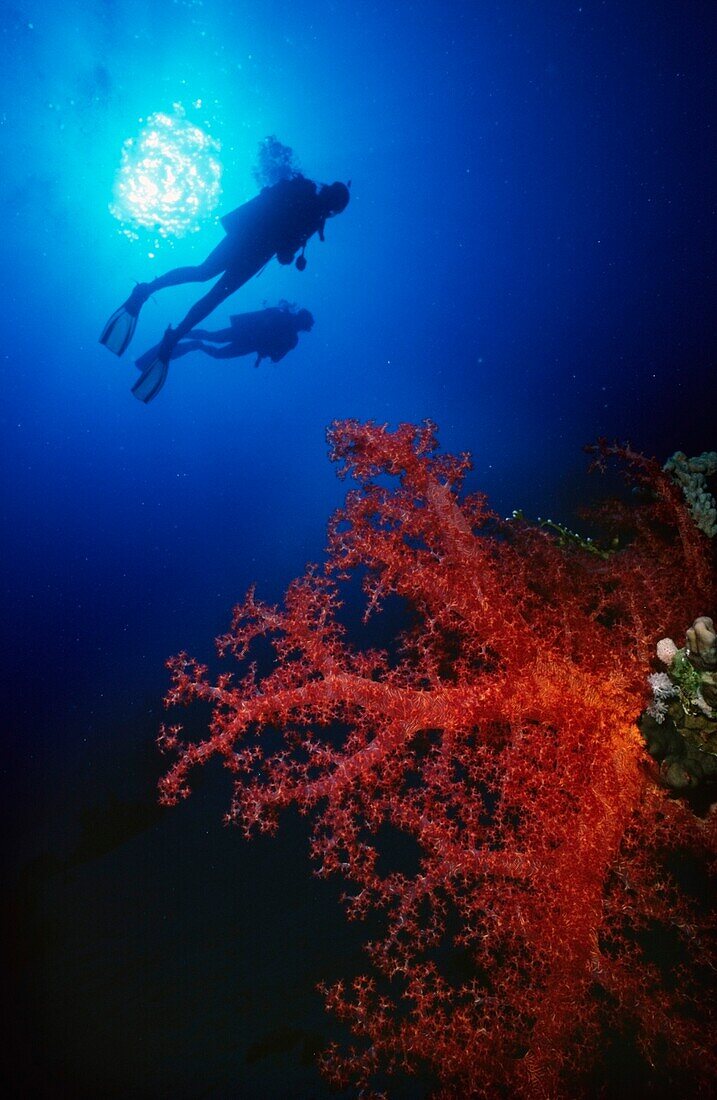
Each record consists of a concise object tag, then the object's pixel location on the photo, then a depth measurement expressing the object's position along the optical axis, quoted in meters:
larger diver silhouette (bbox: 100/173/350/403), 7.73
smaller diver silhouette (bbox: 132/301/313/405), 10.77
